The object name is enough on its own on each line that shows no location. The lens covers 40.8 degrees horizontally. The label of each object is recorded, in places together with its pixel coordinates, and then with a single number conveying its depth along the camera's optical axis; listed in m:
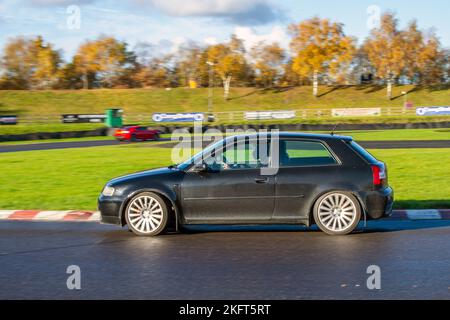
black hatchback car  8.38
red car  37.97
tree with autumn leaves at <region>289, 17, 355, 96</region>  83.50
